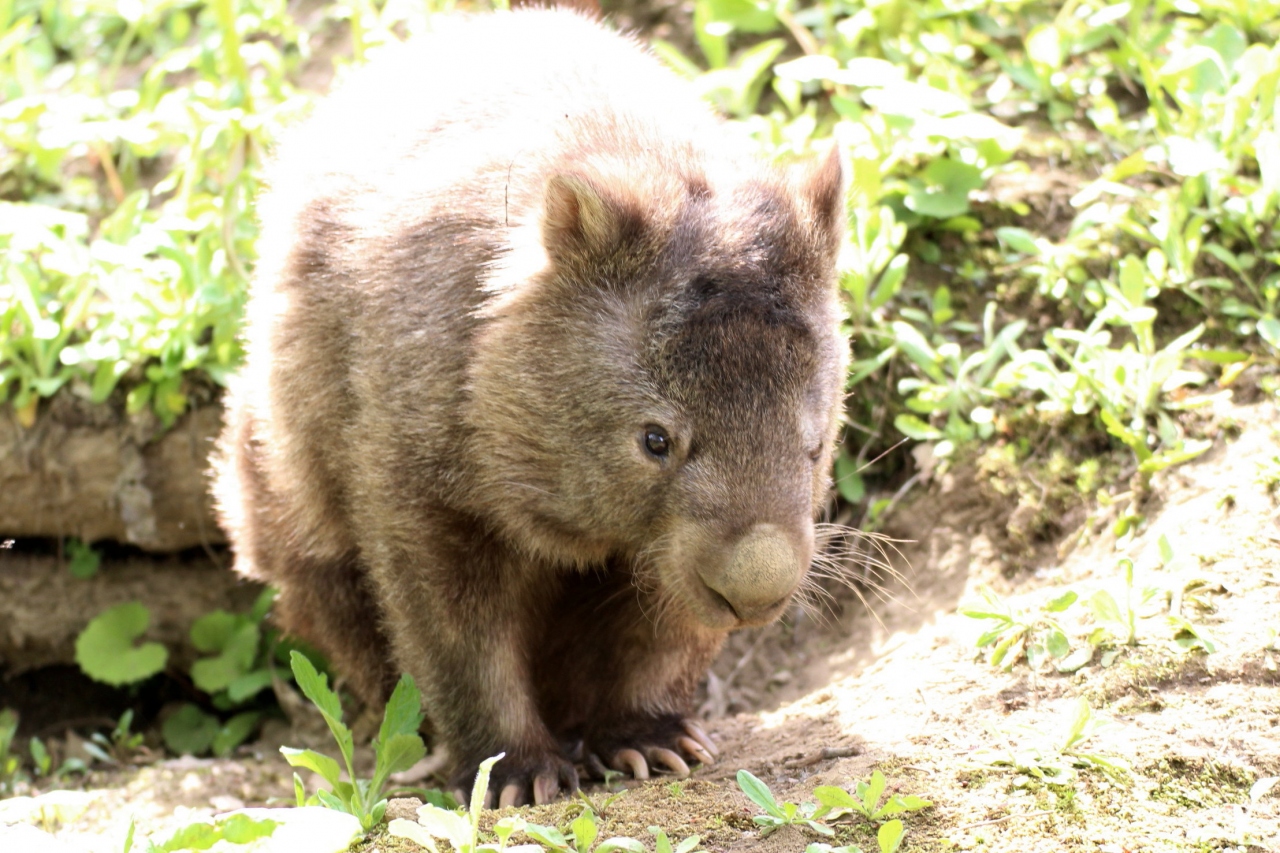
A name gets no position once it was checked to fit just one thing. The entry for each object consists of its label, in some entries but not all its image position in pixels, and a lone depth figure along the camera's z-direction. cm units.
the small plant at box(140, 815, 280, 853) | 533
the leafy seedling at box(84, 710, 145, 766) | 1020
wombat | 648
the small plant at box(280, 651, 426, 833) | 617
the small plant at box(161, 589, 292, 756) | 1072
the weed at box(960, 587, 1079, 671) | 675
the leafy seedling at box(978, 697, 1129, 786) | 573
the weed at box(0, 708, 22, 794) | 960
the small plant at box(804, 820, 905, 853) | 525
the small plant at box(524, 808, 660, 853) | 536
